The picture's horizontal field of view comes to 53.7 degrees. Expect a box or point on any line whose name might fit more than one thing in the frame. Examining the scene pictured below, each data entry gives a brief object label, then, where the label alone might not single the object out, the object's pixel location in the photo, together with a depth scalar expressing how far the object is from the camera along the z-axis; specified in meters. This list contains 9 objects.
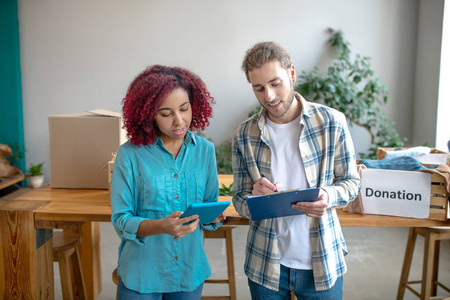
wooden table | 2.06
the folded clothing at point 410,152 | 2.65
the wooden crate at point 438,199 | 2.04
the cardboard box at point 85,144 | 2.38
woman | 1.55
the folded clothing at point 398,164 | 2.13
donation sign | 2.06
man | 1.57
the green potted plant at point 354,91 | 5.07
